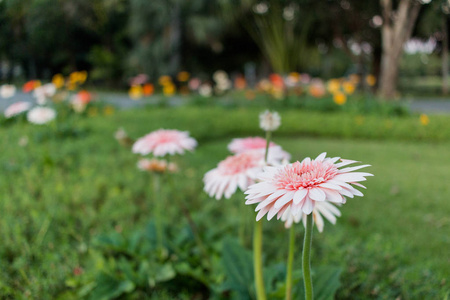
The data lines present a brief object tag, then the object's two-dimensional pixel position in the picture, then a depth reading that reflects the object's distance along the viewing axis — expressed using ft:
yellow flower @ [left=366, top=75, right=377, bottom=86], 14.11
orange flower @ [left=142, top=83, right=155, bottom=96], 14.43
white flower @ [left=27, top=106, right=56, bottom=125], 5.43
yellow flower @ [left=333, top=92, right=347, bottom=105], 13.03
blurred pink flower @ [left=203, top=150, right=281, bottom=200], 2.01
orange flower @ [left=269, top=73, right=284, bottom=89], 14.37
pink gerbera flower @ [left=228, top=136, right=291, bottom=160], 2.32
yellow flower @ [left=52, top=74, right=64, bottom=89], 8.56
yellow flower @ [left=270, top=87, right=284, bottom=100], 14.76
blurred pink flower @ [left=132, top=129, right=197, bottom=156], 2.52
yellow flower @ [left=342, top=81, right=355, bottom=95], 13.07
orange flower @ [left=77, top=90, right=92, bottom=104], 9.28
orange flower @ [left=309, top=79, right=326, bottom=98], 15.08
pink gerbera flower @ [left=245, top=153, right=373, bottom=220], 1.21
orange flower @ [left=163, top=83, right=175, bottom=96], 14.85
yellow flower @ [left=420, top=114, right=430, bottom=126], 10.49
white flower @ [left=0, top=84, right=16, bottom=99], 6.72
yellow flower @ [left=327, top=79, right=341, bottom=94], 13.45
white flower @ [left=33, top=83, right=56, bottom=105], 7.41
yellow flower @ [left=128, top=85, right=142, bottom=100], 13.67
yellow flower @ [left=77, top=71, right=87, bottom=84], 9.24
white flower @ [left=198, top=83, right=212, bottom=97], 15.85
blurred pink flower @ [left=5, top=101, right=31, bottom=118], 4.51
